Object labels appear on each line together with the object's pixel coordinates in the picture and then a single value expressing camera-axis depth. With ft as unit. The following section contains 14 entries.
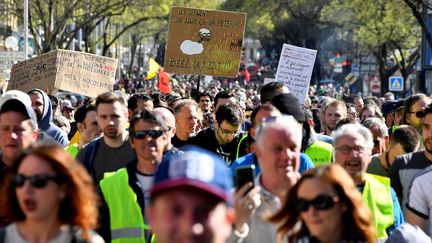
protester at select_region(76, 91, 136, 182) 41.89
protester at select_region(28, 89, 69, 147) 49.41
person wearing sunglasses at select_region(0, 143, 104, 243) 25.22
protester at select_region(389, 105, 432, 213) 40.59
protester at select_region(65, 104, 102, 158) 50.97
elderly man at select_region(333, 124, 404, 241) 35.75
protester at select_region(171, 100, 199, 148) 57.08
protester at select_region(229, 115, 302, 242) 29.25
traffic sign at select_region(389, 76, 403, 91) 192.43
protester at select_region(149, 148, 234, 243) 17.64
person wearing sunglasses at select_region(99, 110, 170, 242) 35.99
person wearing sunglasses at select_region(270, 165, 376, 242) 25.90
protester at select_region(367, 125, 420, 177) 46.55
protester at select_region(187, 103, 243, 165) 51.79
